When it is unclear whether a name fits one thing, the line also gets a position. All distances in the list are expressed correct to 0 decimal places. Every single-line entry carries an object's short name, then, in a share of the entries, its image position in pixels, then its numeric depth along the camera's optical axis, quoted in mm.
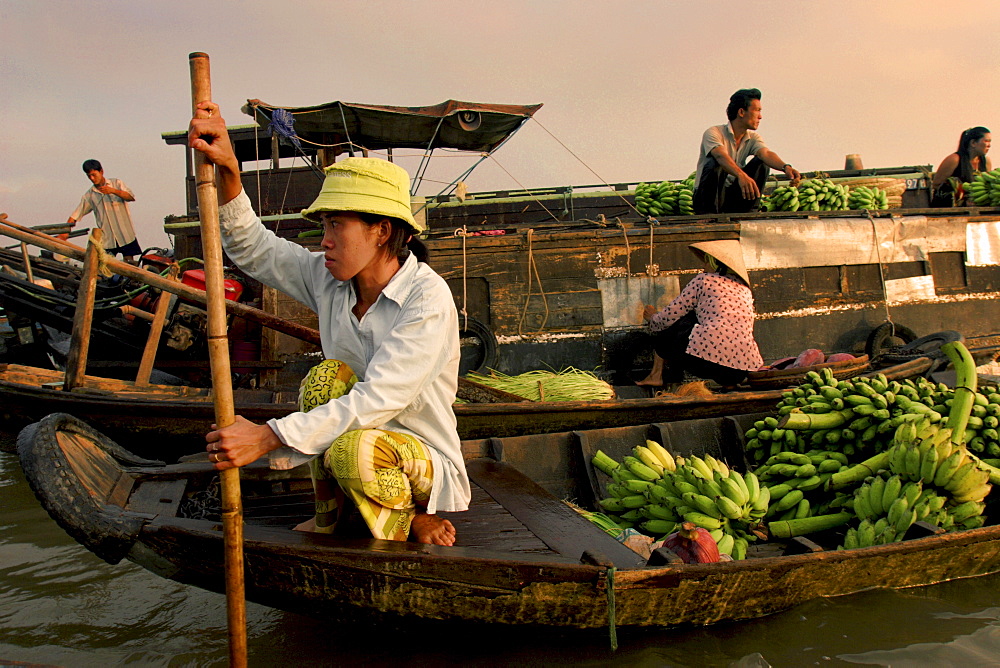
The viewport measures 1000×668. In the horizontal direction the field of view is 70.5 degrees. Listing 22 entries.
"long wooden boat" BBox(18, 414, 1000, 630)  2443
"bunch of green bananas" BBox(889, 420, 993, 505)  3232
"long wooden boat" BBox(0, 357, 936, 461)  4973
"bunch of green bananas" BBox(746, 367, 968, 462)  3691
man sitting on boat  6859
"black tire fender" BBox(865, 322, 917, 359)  7191
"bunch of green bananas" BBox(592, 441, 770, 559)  3266
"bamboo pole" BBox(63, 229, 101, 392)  5043
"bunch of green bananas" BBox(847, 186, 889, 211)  7906
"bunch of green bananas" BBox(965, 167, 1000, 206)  8461
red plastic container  6980
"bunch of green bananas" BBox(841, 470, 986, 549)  3236
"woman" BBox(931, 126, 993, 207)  9008
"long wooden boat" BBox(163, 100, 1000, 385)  6621
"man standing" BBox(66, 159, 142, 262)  9516
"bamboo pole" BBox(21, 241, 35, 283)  7875
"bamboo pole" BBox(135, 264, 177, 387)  5772
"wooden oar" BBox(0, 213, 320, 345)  4367
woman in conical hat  5539
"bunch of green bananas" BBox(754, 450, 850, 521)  3643
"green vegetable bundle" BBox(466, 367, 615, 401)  5445
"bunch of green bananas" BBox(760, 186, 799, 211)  7659
